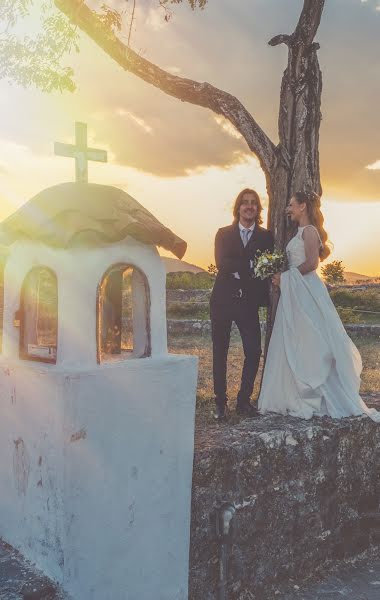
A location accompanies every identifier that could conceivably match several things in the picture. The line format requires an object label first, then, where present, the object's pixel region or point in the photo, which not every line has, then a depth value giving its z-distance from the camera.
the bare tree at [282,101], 6.72
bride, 5.70
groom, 5.84
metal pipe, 4.30
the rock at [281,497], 4.46
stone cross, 3.98
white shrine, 3.42
